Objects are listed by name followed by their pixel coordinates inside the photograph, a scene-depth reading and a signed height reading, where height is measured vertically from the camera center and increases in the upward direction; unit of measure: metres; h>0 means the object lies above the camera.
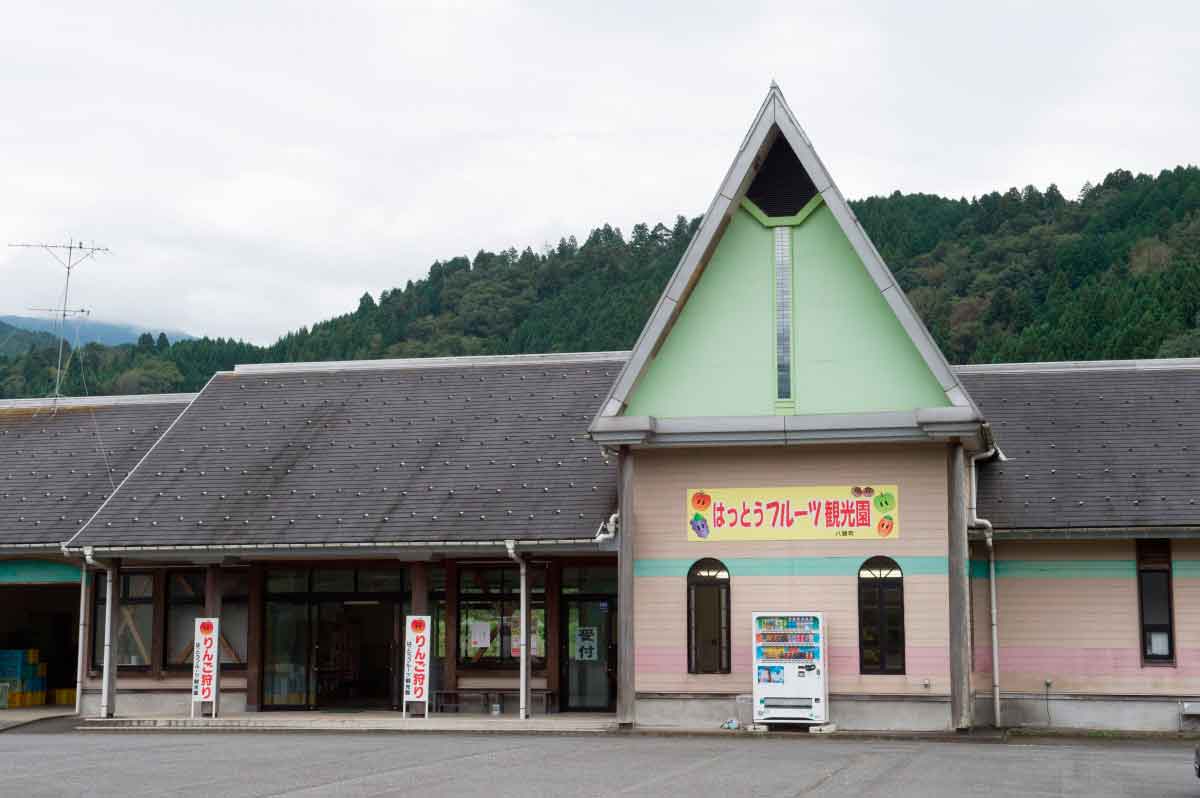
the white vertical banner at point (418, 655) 22.59 -0.89
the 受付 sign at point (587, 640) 24.16 -0.71
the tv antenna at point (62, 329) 30.28 +5.77
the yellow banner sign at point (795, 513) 21.08 +1.18
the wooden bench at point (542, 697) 23.59 -1.59
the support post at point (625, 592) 21.30 +0.06
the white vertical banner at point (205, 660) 23.45 -0.99
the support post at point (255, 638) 24.80 -0.69
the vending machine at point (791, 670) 20.55 -1.03
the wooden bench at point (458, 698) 23.88 -1.63
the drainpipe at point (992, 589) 21.46 +0.09
